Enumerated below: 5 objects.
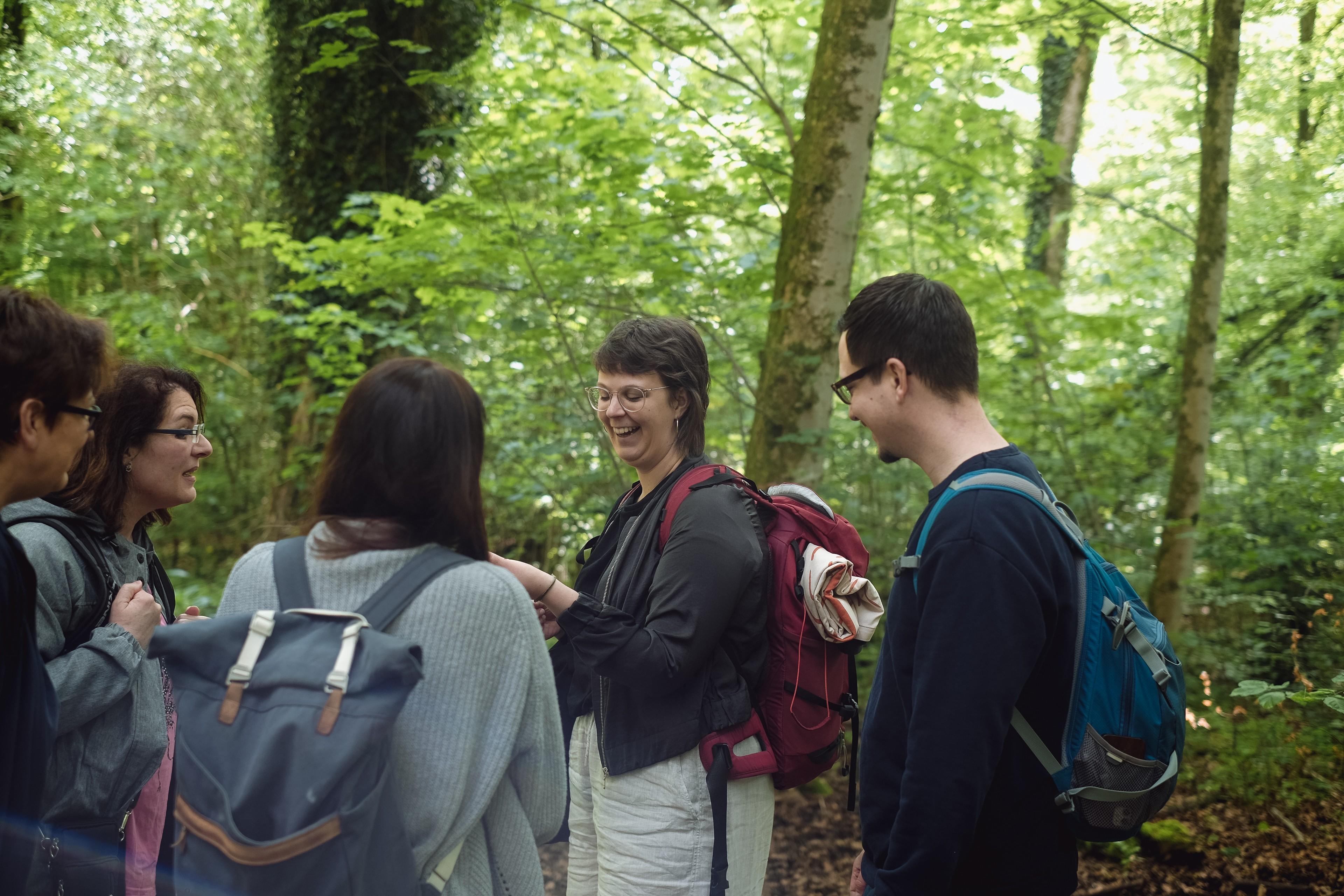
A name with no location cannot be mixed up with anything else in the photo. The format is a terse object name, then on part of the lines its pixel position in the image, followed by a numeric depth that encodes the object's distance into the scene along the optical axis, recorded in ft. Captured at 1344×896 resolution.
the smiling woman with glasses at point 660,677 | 6.34
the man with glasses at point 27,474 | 4.57
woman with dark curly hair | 6.07
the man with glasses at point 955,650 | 4.71
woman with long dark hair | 4.92
